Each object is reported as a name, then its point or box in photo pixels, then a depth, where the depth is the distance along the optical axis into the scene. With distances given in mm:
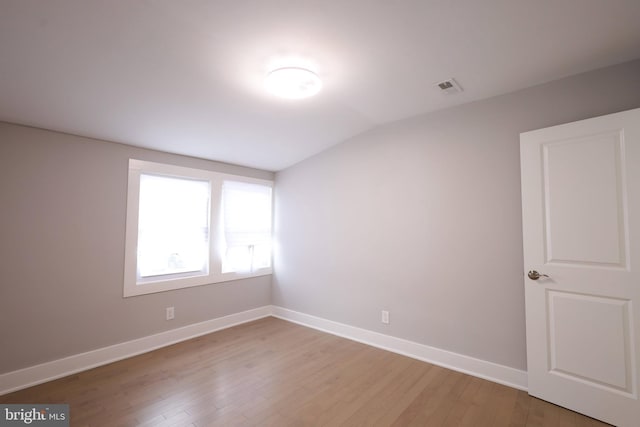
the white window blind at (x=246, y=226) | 3959
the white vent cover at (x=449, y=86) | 2396
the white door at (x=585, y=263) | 1893
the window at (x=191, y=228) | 3117
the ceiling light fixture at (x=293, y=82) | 2105
